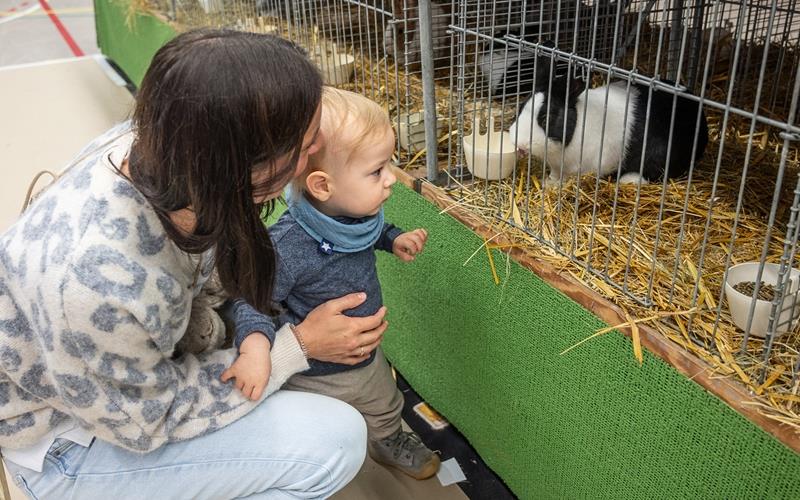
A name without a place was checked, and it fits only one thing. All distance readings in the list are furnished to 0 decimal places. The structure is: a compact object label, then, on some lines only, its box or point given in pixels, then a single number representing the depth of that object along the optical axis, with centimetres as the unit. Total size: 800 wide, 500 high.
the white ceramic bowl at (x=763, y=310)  95
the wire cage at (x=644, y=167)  97
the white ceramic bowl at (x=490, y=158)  147
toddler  110
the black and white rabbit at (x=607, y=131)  150
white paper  153
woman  81
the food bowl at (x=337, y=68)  217
